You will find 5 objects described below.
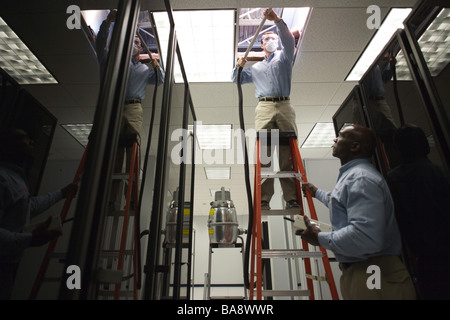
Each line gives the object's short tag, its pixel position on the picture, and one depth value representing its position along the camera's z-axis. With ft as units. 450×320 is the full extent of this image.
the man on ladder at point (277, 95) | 5.72
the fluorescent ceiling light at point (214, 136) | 12.82
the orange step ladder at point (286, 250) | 4.29
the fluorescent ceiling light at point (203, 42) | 7.21
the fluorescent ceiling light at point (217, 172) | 17.95
